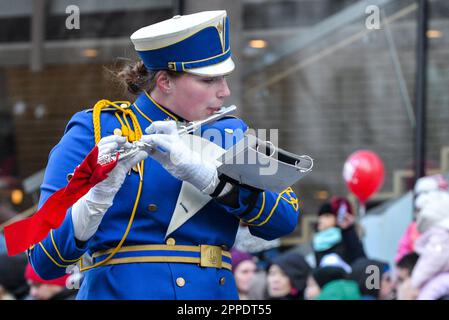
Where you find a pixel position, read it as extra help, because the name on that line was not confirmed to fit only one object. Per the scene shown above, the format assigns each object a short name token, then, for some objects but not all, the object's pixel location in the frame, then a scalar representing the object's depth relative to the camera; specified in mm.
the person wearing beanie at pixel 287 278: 12000
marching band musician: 5812
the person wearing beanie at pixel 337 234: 12773
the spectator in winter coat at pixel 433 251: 10734
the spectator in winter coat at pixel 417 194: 13217
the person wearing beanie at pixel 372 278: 11094
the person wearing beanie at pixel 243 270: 12328
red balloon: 14812
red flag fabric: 5676
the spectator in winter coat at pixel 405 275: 11414
